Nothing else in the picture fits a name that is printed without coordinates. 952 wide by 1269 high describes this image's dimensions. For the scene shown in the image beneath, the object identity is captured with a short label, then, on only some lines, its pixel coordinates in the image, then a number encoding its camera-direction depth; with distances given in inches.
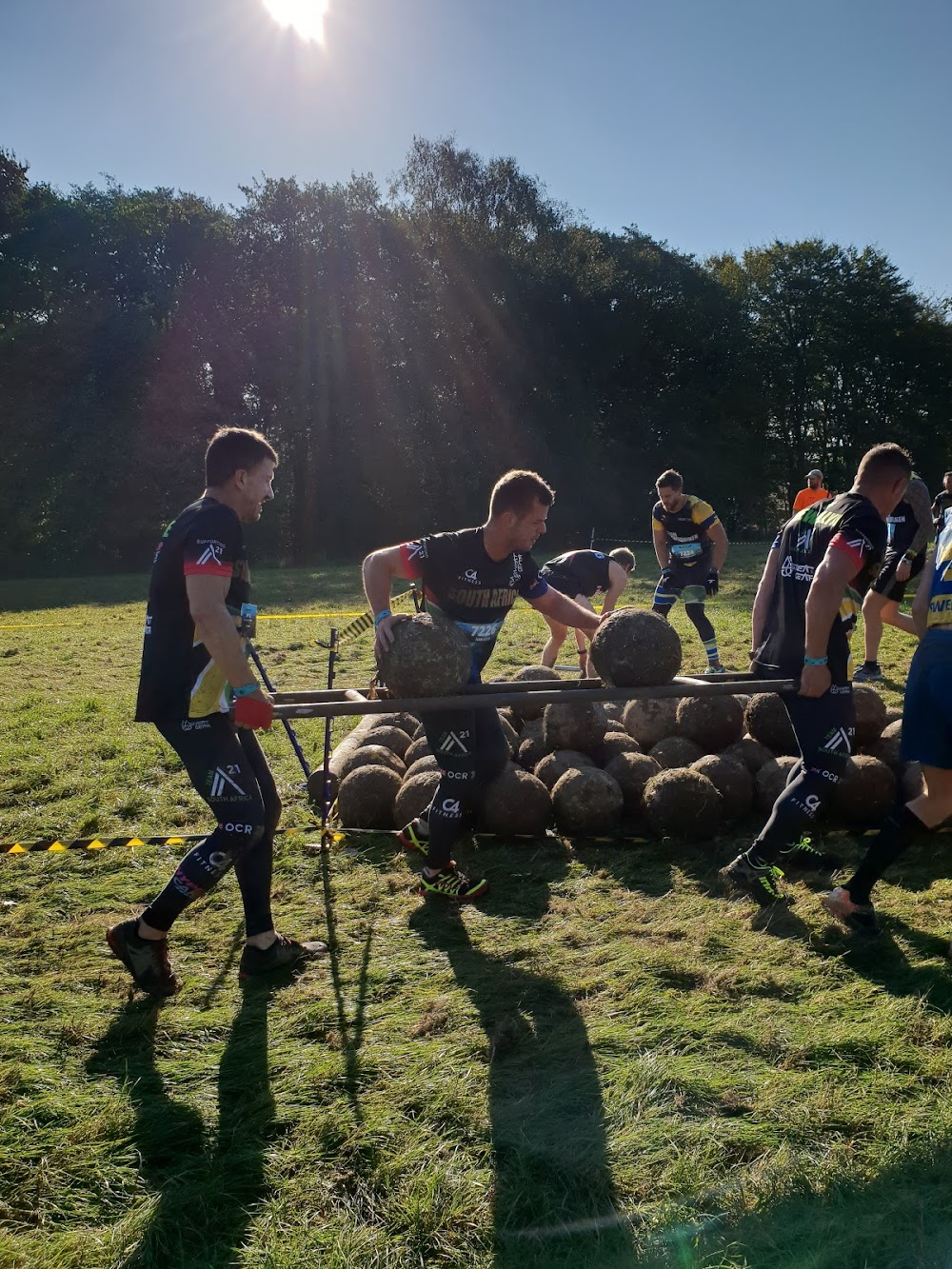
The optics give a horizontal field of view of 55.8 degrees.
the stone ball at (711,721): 265.6
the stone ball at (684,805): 235.1
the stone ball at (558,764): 254.4
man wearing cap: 609.0
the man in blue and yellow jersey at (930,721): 166.7
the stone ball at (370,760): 274.5
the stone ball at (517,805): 240.4
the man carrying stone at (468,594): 196.1
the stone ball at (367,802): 255.3
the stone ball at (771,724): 262.5
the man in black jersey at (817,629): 181.0
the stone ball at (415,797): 243.8
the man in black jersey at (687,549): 437.7
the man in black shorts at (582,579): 410.0
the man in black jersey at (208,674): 156.8
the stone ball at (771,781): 243.6
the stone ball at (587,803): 241.0
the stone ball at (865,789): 239.5
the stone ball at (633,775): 254.5
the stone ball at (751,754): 254.4
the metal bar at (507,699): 167.3
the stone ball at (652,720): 276.5
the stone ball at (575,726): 269.4
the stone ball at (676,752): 263.4
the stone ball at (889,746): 253.6
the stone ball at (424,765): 251.4
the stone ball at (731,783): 243.8
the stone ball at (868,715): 262.7
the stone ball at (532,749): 277.0
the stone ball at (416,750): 273.6
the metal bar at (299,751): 262.8
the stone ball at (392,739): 291.7
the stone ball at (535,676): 293.9
